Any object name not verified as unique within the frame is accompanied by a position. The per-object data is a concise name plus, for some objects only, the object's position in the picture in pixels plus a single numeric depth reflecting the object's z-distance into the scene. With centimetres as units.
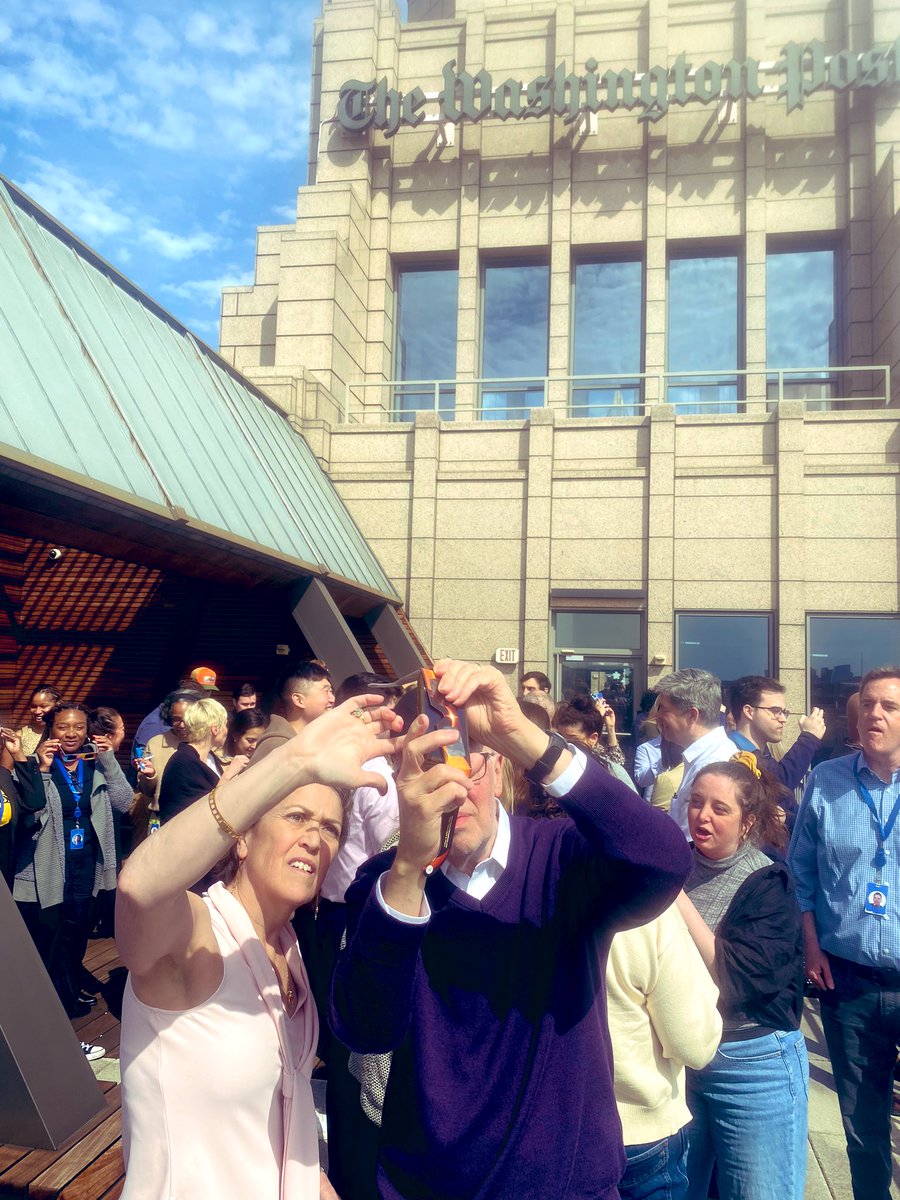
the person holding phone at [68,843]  503
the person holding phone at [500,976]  160
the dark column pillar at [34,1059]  351
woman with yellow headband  267
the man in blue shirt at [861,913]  342
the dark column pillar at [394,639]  1219
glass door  1345
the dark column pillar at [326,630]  883
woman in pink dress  155
